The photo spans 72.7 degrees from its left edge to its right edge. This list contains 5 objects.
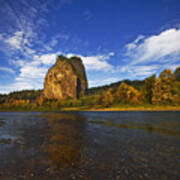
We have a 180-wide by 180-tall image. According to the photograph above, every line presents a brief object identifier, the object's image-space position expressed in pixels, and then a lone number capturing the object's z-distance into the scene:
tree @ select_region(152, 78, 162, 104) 110.39
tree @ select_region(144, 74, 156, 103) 123.75
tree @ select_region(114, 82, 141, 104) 135.21
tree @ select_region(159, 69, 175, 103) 106.06
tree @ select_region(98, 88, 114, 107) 152.23
